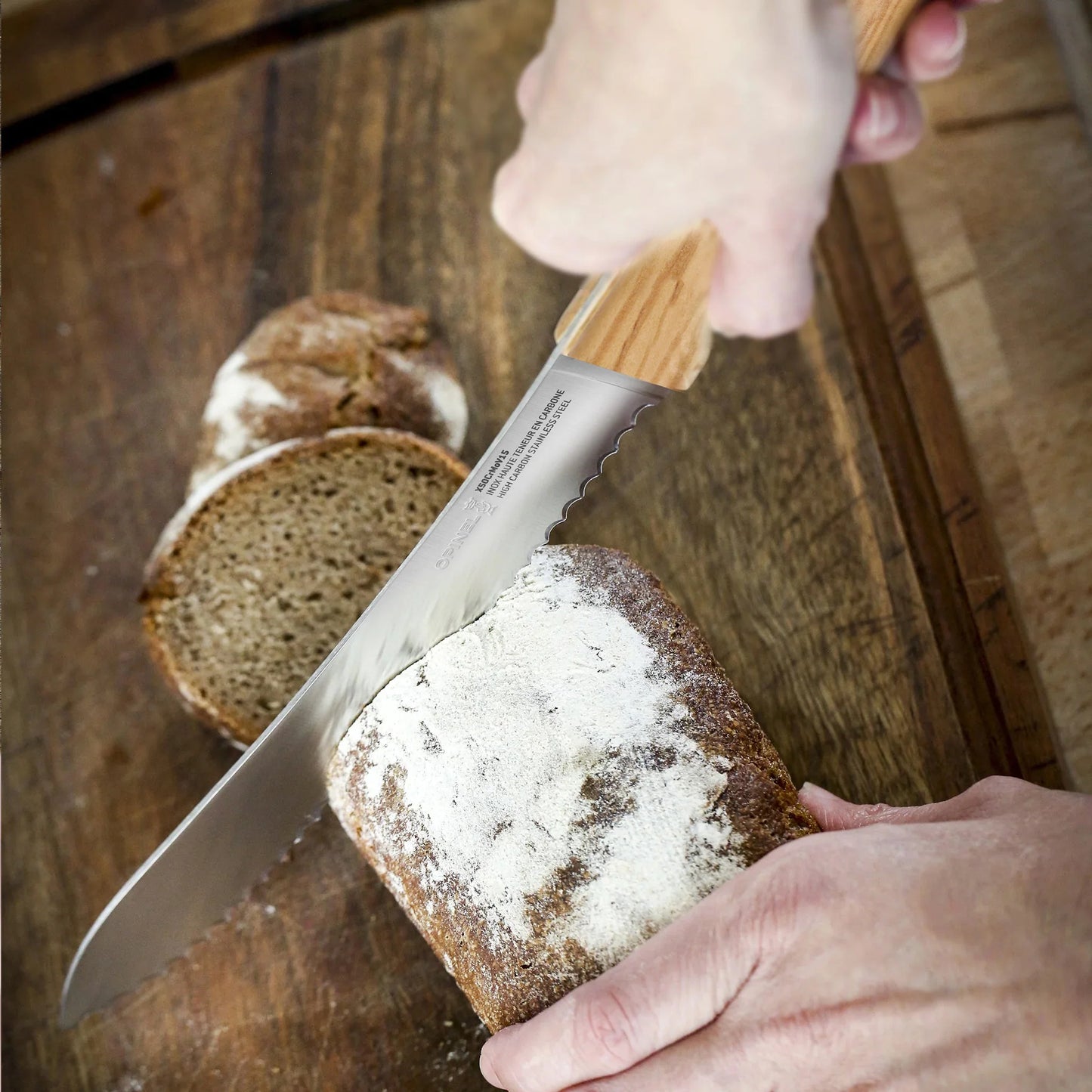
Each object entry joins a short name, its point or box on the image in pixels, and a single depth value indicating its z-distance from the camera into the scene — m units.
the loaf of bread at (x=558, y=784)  0.56
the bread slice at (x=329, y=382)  0.63
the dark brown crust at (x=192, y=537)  0.62
